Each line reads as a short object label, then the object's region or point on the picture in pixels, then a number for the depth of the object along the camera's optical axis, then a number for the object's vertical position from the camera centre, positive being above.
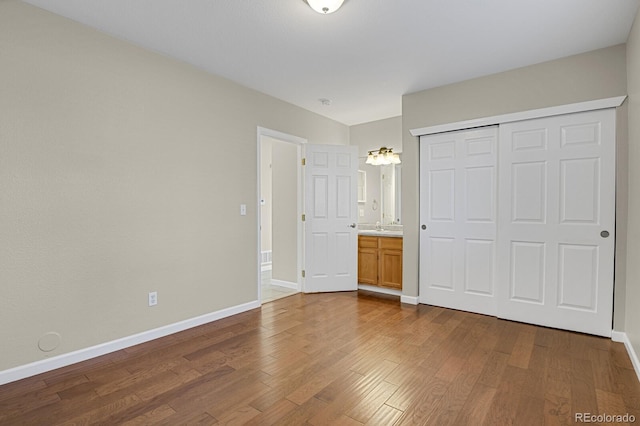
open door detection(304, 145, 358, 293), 4.55 -0.16
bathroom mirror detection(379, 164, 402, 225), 4.89 +0.21
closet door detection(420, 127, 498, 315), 3.53 -0.13
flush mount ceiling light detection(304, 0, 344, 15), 2.15 +1.36
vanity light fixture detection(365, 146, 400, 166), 4.83 +0.75
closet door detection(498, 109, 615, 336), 2.90 -0.12
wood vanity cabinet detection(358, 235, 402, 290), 4.32 -0.74
